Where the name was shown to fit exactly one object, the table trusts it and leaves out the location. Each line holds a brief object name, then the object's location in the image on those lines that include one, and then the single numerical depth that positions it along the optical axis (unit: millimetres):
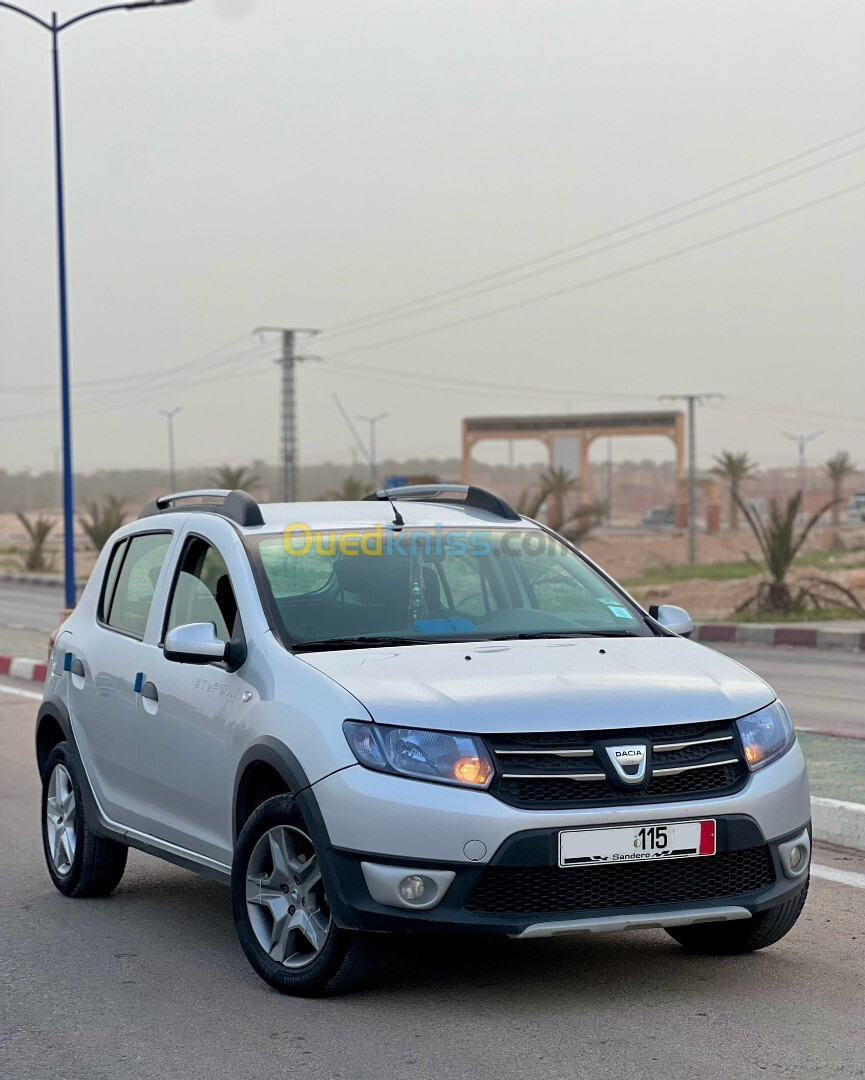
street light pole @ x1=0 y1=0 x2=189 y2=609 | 21828
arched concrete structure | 85312
